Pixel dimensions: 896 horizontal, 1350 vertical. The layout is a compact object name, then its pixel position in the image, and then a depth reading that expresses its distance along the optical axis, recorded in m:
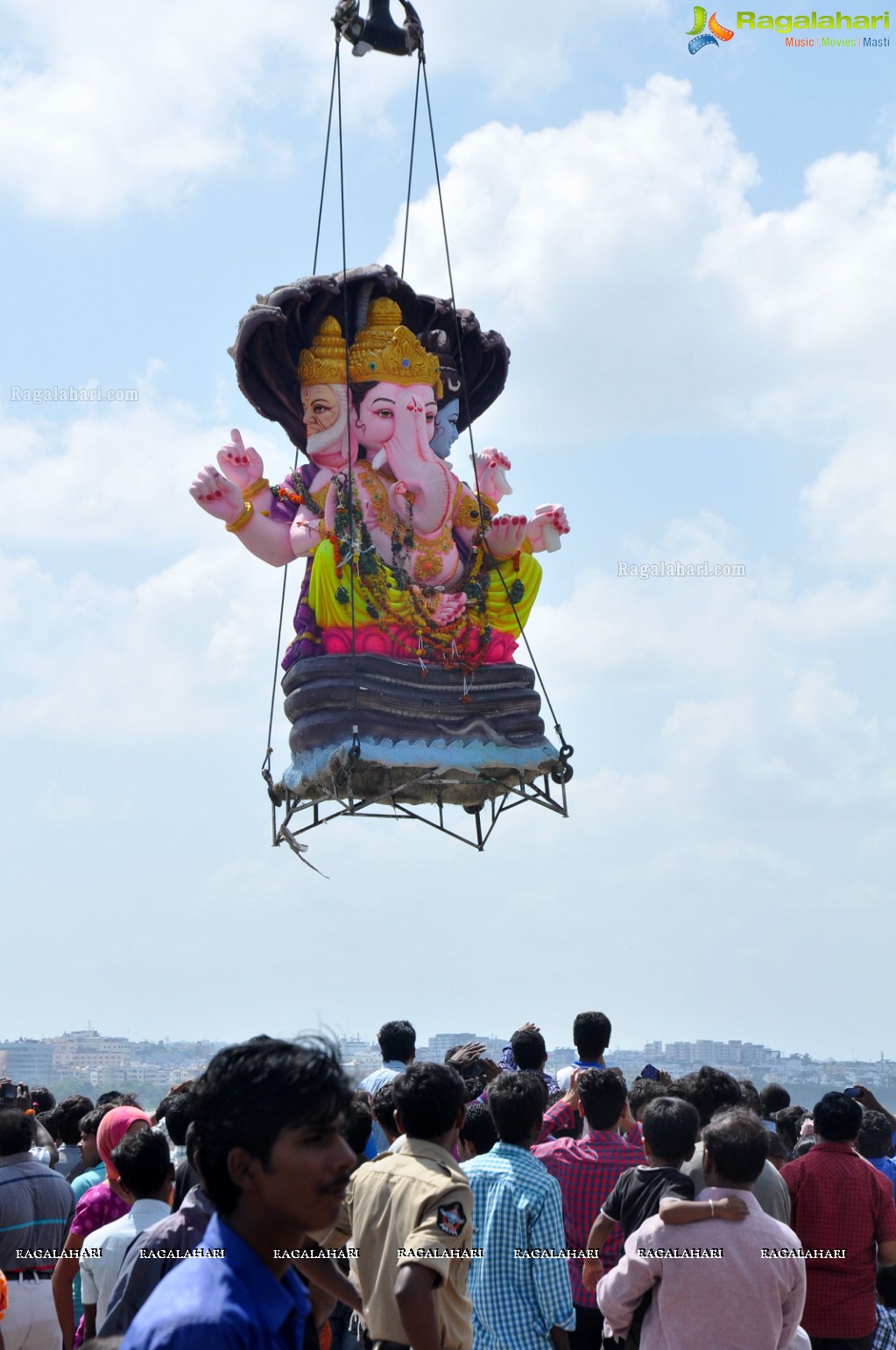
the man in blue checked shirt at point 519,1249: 4.98
